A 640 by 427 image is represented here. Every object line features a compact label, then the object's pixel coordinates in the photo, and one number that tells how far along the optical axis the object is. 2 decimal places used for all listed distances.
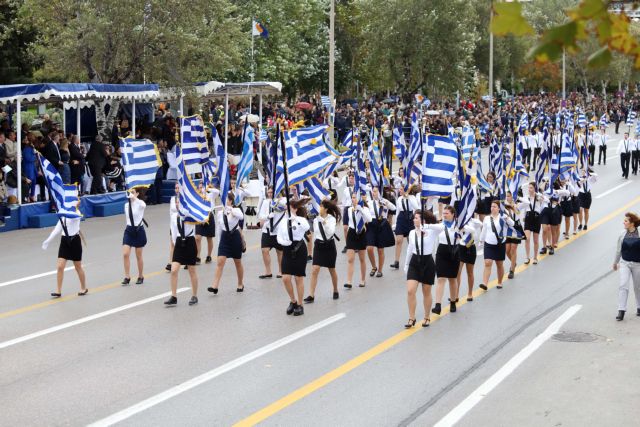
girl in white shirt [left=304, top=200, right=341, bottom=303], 14.56
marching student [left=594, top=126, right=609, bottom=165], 40.00
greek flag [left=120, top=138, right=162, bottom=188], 17.55
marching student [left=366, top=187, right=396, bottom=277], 17.00
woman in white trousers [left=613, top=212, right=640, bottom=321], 13.81
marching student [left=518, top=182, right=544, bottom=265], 18.94
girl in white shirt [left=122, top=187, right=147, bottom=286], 16.05
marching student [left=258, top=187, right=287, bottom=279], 16.23
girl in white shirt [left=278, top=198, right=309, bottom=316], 13.93
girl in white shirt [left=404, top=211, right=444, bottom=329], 13.09
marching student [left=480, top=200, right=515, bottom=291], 15.92
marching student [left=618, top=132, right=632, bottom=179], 34.89
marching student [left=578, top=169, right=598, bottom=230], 22.59
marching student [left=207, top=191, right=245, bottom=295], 15.43
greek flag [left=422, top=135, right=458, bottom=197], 15.05
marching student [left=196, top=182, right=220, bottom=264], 17.42
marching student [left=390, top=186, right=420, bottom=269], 18.12
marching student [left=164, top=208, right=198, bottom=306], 14.59
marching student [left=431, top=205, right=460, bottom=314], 13.93
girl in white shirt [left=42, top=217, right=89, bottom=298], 15.05
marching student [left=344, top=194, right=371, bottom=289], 15.98
